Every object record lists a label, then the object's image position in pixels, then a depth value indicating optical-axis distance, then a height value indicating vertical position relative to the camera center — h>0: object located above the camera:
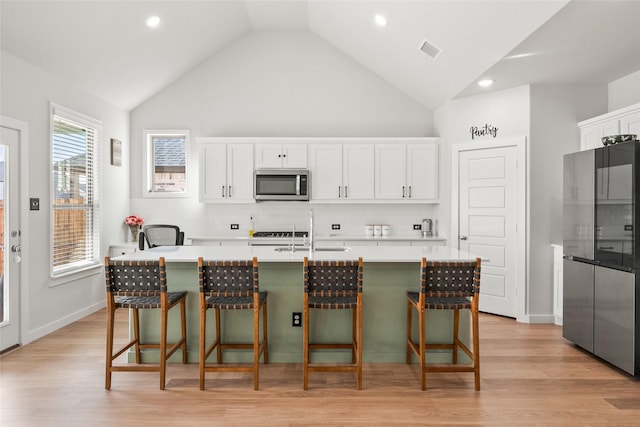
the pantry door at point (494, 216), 4.77 -0.05
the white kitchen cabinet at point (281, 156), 5.70 +0.79
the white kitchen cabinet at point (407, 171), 5.70 +0.58
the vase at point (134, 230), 5.80 -0.26
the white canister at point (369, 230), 5.88 -0.26
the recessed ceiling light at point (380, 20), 4.28 +2.07
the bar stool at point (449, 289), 2.84 -0.55
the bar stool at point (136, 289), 2.84 -0.55
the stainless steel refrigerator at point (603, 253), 3.10 -0.35
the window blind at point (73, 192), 4.41 +0.24
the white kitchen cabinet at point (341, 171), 5.71 +0.58
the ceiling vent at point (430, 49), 4.27 +1.75
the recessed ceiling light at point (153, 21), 4.36 +2.09
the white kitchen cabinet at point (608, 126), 3.75 +0.88
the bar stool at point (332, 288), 2.85 -0.54
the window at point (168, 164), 6.08 +0.73
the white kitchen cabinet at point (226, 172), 5.69 +0.56
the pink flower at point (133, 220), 5.74 -0.12
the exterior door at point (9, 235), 3.66 -0.21
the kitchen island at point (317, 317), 3.38 -0.88
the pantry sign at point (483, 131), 4.92 +1.01
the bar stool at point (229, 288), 2.84 -0.54
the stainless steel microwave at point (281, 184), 5.59 +0.39
